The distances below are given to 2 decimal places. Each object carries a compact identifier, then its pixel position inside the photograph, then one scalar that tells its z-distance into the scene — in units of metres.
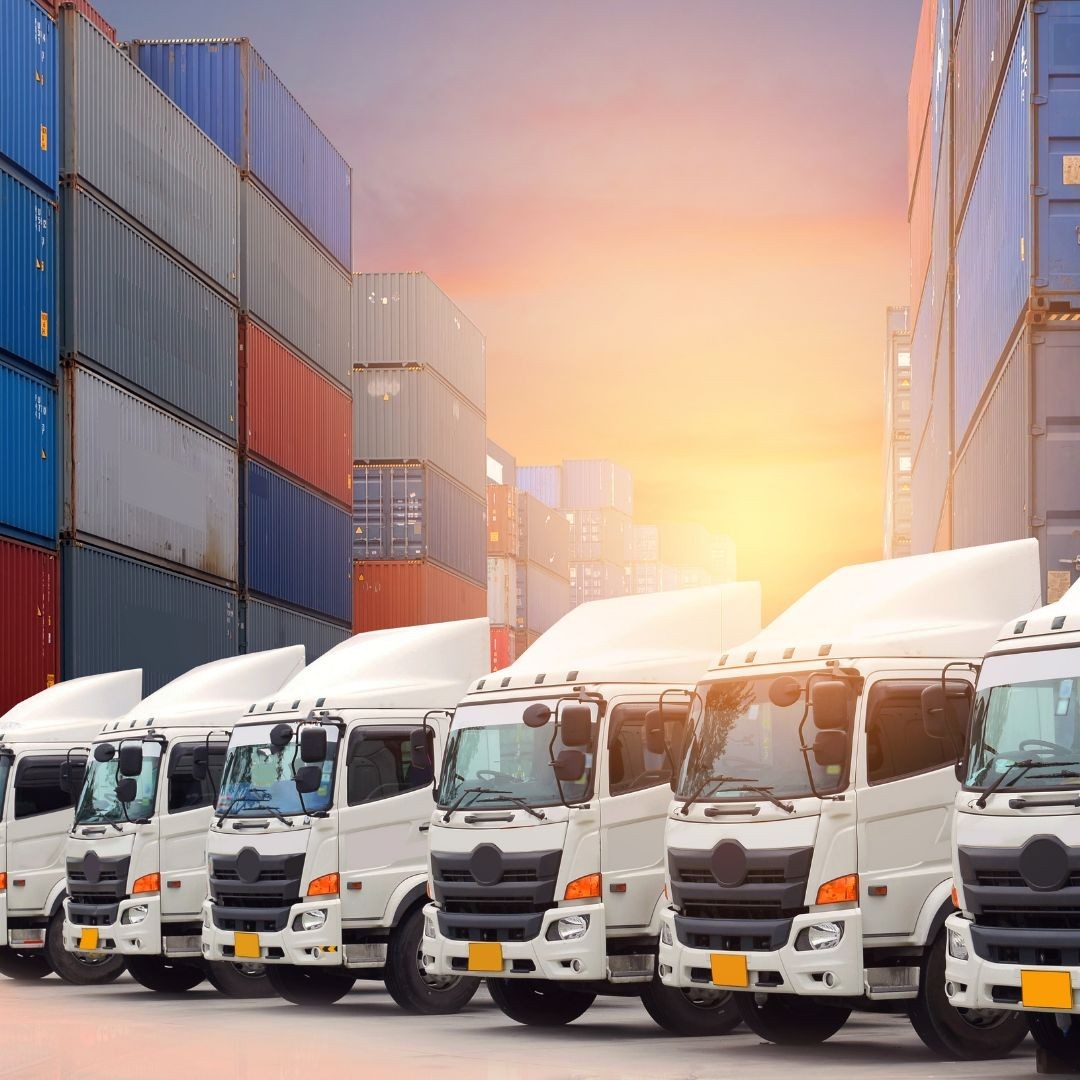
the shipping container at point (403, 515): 50.44
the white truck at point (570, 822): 13.23
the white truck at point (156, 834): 16.92
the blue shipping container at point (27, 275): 27.80
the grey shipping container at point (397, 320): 52.72
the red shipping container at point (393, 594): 49.94
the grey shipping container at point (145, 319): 30.38
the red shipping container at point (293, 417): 38.44
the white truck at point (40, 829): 18.69
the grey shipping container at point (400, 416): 51.75
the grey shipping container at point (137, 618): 28.72
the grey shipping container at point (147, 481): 29.94
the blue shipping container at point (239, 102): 38.53
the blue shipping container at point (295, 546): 38.12
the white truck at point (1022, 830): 9.79
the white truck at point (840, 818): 11.45
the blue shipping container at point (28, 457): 27.30
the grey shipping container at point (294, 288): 38.81
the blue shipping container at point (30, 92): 27.92
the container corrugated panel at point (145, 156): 30.59
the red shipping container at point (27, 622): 26.61
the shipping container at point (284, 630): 37.34
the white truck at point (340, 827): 14.94
